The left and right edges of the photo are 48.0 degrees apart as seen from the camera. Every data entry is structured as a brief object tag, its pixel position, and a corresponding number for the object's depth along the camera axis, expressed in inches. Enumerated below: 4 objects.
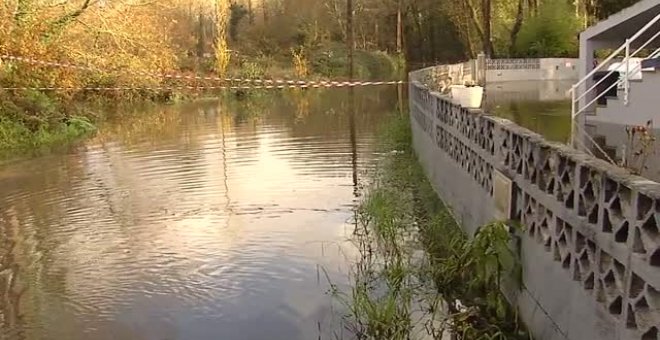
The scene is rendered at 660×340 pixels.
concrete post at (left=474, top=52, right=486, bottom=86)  1061.8
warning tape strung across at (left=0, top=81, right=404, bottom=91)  772.8
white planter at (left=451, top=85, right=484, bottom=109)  459.2
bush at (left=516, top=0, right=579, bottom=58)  1499.8
